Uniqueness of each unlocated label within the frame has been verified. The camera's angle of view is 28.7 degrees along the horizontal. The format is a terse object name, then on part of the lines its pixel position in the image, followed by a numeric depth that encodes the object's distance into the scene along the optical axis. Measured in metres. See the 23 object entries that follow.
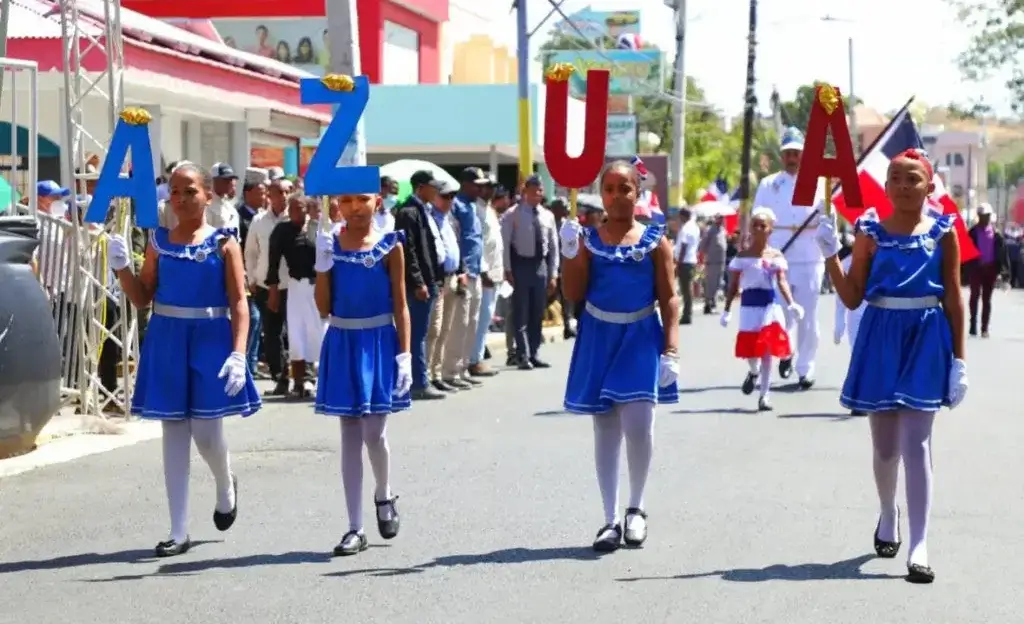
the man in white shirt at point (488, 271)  19.27
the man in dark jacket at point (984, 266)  28.48
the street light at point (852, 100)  81.68
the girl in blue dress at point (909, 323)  8.41
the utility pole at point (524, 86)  29.23
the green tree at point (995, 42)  59.06
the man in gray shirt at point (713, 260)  36.09
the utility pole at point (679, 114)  43.88
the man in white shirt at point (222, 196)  14.35
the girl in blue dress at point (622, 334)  9.02
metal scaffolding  14.16
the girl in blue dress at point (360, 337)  8.99
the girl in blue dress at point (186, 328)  8.95
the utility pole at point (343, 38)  17.88
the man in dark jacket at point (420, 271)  16.77
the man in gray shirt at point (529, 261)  20.34
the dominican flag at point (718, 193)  51.42
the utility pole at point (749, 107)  45.34
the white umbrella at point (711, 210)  46.28
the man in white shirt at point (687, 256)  31.18
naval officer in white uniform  17.31
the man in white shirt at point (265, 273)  16.50
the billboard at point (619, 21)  76.31
